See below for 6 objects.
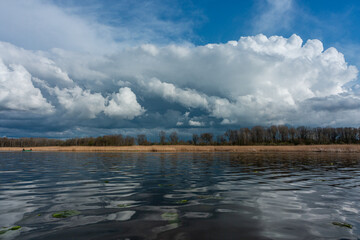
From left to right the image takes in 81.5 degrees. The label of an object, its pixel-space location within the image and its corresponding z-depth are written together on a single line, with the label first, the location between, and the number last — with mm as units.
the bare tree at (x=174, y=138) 165675
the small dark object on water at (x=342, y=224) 6344
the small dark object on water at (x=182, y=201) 8977
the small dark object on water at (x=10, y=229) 5844
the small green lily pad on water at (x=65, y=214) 7200
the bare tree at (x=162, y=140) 161525
